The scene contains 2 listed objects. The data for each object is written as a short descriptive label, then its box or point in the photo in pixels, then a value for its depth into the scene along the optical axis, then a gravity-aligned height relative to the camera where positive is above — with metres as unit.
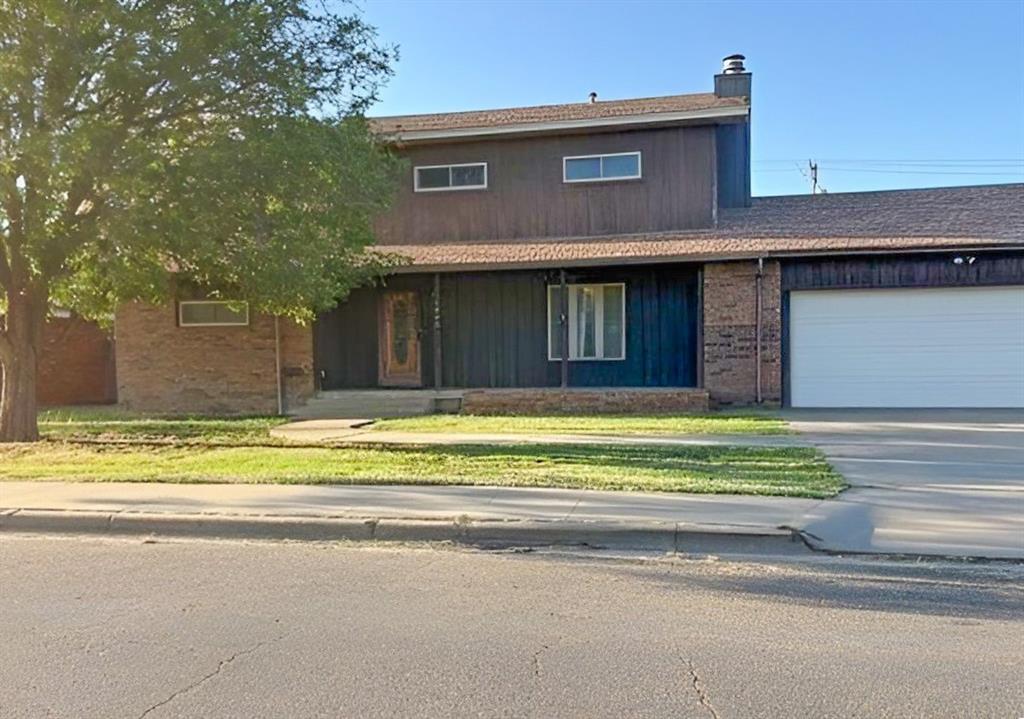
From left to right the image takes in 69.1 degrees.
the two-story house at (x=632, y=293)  13.85 +1.18
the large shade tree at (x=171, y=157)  8.75 +2.50
